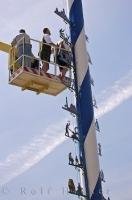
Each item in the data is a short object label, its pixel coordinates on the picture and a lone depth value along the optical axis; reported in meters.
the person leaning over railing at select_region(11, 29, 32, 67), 18.80
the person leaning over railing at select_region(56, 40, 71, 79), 18.64
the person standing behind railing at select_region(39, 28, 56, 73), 19.20
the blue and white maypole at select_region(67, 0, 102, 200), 16.83
